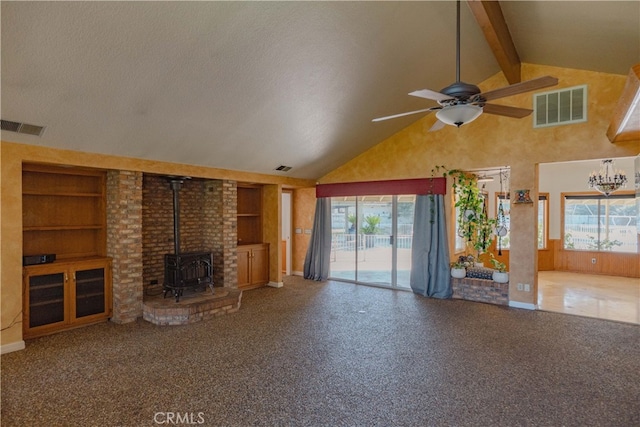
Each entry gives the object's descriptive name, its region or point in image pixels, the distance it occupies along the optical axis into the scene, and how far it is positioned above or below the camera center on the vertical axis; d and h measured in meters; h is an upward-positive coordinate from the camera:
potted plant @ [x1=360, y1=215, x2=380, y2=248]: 7.46 -0.44
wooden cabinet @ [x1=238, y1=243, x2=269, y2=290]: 6.99 -1.21
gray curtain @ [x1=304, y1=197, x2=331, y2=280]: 7.86 -0.78
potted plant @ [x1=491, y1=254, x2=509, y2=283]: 5.87 -1.15
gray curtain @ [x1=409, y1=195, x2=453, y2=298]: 6.39 -0.82
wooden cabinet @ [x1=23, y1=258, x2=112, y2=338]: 4.26 -1.15
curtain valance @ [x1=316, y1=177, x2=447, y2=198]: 6.52 +0.44
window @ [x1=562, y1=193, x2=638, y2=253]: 8.55 -0.39
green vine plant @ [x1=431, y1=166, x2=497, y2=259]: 6.48 -0.04
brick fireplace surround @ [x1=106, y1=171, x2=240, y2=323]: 4.88 -0.35
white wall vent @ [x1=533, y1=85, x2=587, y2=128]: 5.16 +1.59
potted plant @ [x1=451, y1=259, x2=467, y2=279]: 6.27 -1.17
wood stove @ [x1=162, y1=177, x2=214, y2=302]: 5.33 -0.96
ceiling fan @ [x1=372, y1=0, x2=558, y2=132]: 2.62 +0.90
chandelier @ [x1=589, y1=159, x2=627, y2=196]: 6.98 +0.55
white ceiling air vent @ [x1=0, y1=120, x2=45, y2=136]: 3.56 +0.90
